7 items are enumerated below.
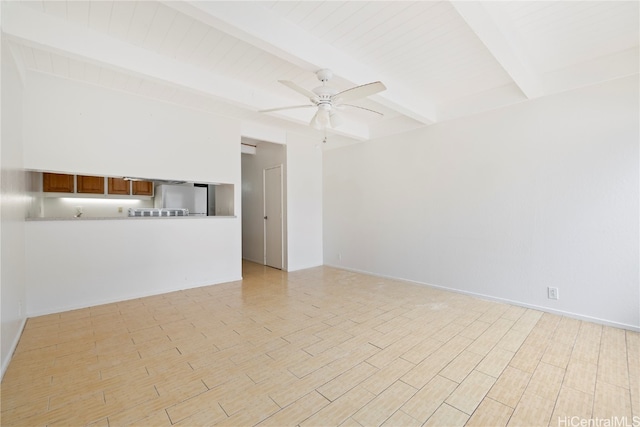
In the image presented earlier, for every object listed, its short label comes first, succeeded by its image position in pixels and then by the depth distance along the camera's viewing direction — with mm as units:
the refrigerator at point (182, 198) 4965
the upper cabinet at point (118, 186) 4883
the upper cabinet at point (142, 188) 5129
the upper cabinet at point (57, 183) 4340
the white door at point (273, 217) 5832
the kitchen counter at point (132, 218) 3264
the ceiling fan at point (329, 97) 2451
